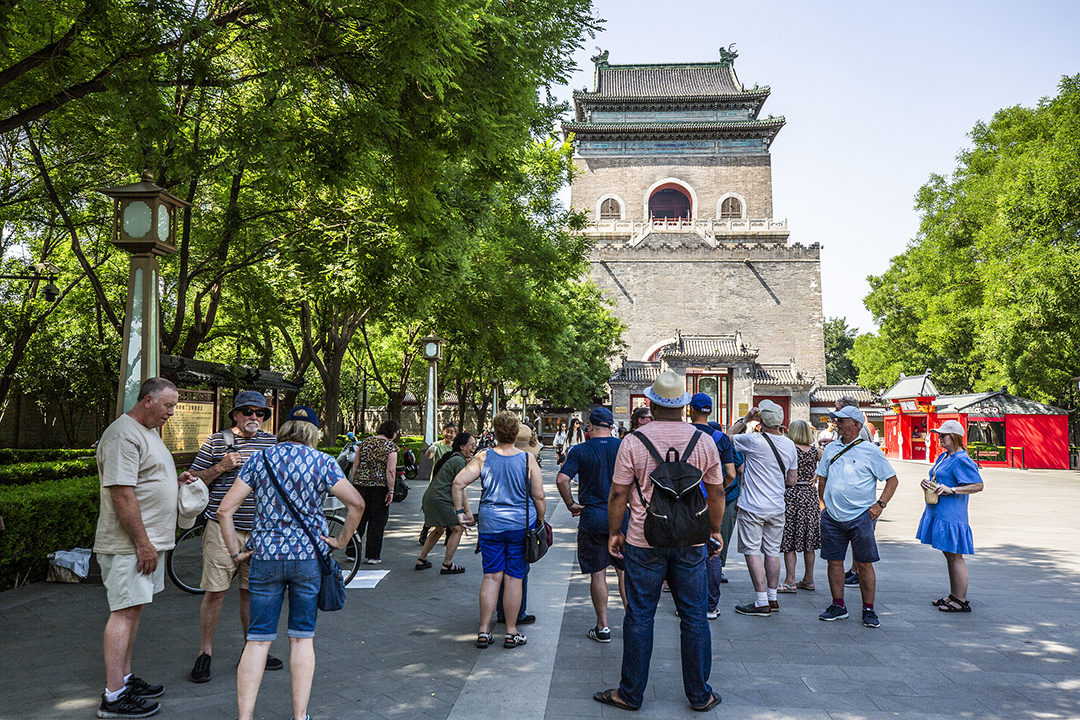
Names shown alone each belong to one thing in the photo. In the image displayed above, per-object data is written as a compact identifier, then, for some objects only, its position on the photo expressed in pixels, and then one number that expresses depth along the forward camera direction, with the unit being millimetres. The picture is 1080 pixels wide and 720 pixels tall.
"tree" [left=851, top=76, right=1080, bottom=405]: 20641
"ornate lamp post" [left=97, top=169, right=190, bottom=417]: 6609
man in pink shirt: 3955
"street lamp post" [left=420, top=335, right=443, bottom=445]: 16328
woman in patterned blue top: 3496
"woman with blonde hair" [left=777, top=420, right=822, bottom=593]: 6703
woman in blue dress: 6078
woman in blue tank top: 5047
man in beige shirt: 3816
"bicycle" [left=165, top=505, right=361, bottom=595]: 6492
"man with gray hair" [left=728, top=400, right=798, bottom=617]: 6074
